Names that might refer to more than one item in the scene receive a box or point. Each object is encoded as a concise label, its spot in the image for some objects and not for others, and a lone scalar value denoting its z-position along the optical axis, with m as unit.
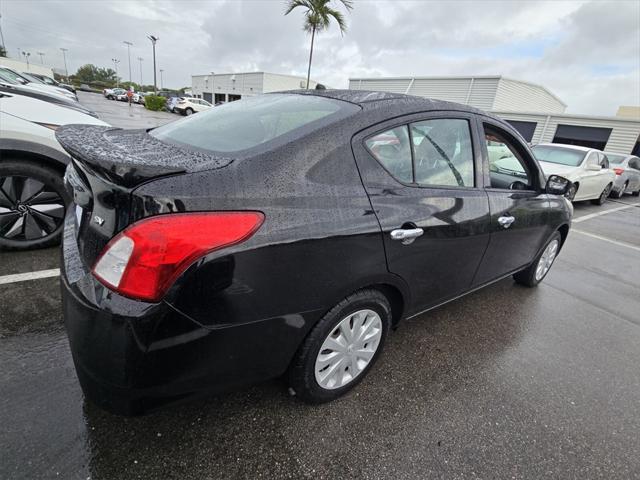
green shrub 31.47
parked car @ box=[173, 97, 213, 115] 29.67
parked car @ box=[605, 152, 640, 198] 11.30
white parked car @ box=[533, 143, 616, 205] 8.01
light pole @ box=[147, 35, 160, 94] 44.81
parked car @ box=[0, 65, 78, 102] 8.93
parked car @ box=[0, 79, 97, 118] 5.13
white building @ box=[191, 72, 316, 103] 44.25
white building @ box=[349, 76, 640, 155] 19.64
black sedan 1.22
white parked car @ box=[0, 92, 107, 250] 2.85
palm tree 15.37
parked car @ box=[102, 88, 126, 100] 43.88
